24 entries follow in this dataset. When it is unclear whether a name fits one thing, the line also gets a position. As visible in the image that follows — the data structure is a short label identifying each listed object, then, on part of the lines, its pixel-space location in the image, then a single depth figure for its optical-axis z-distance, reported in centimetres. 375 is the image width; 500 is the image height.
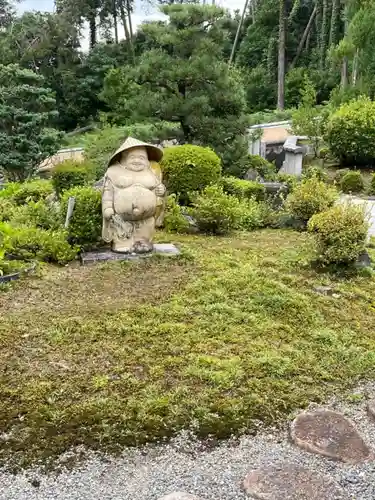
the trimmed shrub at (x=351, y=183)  1224
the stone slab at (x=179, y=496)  279
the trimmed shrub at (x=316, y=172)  1190
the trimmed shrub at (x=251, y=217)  843
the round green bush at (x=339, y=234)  615
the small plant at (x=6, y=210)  790
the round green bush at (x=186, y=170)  902
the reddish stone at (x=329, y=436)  322
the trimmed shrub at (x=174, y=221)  796
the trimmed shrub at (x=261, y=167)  1184
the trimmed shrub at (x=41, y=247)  622
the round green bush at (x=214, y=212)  778
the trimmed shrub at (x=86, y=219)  648
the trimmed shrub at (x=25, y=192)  953
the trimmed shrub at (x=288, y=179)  1015
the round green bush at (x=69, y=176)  905
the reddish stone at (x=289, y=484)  287
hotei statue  623
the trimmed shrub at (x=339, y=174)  1254
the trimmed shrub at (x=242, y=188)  949
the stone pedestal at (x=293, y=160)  1300
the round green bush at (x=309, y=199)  796
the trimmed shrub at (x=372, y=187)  1208
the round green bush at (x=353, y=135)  1337
